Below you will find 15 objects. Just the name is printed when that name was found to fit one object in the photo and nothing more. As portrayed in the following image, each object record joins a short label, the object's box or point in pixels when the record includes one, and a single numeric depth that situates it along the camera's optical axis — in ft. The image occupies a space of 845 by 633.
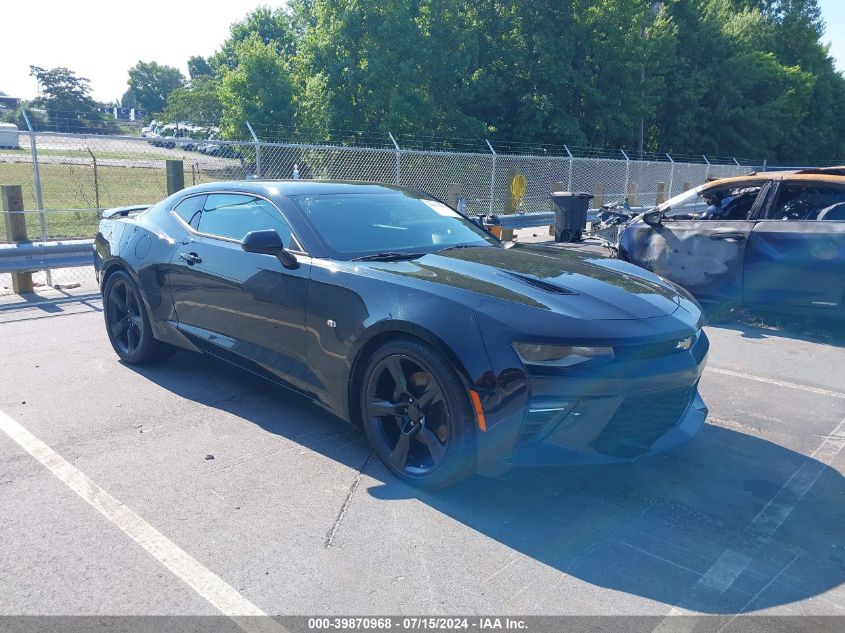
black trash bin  30.83
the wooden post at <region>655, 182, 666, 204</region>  68.09
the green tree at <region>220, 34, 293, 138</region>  94.02
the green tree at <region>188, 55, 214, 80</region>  427.33
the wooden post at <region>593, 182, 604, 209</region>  52.54
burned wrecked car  22.29
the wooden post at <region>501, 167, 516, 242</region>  48.11
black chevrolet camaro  10.56
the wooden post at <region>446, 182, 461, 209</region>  40.60
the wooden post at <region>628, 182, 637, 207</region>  61.41
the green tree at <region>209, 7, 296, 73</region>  177.88
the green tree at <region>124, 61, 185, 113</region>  355.56
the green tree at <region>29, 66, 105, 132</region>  217.36
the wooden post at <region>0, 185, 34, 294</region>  26.63
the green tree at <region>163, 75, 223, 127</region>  181.57
